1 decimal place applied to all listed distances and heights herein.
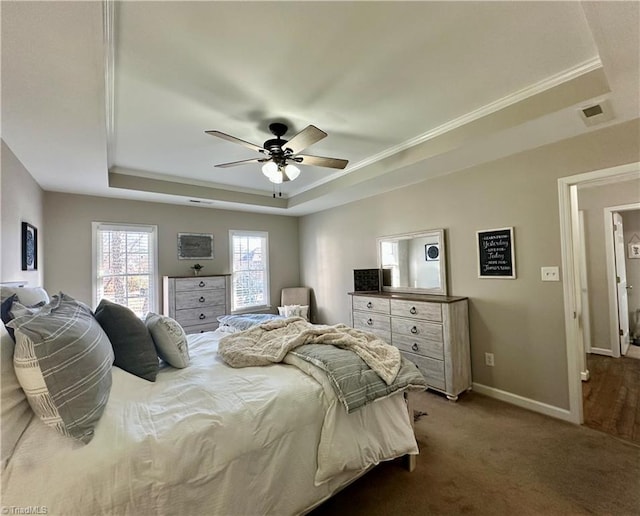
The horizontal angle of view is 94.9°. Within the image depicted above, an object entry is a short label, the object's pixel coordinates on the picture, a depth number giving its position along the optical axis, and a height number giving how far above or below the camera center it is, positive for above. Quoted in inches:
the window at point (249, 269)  203.9 -0.8
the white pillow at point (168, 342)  72.0 -17.6
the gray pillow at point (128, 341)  63.0 -15.3
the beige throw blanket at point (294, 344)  73.3 -21.3
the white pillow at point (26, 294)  58.9 -4.1
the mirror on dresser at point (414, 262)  136.0 +0.7
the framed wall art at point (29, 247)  101.7 +10.6
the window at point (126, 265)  156.9 +4.2
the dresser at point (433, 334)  114.3 -30.1
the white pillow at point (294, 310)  202.2 -30.1
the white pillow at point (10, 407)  38.2 -18.2
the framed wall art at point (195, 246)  181.2 +15.3
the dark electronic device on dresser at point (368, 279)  164.2 -8.1
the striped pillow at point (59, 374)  40.8 -14.4
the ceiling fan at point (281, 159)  100.5 +38.2
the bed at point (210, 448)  38.4 -28.2
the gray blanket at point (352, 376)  62.6 -25.5
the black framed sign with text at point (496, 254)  112.5 +2.7
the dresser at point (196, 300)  161.6 -17.2
